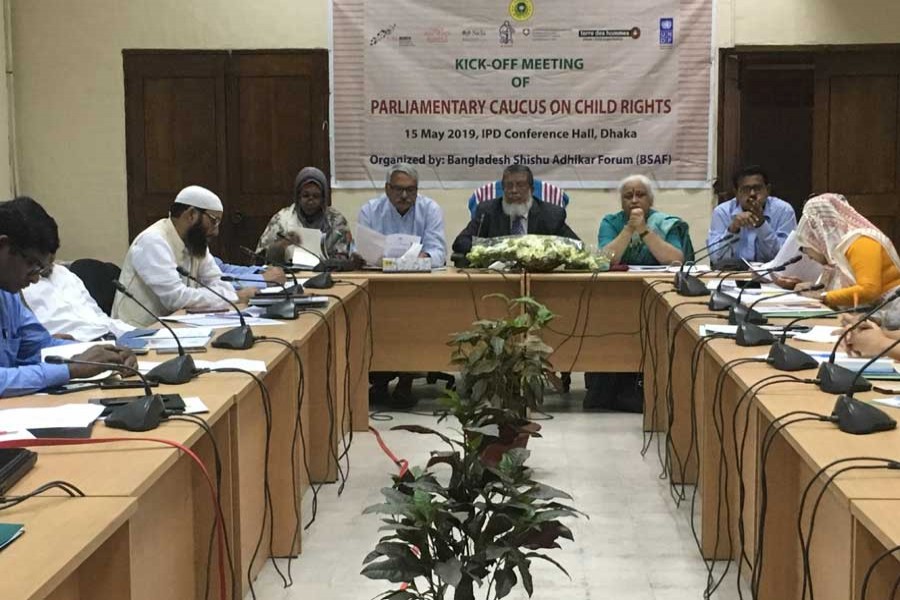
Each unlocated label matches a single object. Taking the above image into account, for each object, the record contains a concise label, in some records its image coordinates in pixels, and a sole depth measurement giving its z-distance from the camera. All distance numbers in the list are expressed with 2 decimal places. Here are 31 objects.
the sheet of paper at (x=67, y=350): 3.02
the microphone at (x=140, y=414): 2.27
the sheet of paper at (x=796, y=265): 4.95
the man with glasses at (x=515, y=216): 6.28
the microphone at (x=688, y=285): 4.66
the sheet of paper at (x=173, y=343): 3.35
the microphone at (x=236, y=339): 3.35
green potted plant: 2.15
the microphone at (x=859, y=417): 2.21
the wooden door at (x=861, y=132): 7.18
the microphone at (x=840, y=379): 2.58
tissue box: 5.68
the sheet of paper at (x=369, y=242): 5.77
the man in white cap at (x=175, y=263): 4.64
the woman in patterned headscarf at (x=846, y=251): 4.25
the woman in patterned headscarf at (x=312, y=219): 6.16
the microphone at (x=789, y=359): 2.87
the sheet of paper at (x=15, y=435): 2.17
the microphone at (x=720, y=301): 4.12
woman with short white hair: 5.95
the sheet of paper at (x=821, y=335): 3.30
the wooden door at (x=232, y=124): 7.32
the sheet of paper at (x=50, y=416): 2.28
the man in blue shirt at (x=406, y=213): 6.24
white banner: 7.17
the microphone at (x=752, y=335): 3.28
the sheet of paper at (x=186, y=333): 3.53
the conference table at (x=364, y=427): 1.92
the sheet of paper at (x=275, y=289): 4.69
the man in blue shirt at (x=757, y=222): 6.09
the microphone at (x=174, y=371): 2.79
